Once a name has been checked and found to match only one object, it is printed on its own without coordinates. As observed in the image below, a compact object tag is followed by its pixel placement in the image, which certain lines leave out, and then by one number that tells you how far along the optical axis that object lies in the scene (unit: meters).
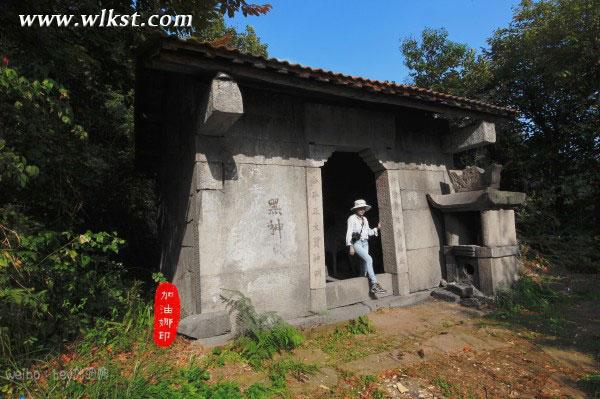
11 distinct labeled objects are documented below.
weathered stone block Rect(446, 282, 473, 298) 6.33
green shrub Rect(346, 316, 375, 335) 5.00
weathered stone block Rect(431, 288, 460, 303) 6.29
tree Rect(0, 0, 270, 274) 4.12
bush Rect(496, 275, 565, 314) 6.02
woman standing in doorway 6.12
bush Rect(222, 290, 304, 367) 4.18
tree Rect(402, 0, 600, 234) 9.95
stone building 4.65
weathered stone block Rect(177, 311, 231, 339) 4.27
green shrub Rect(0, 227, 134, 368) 3.49
